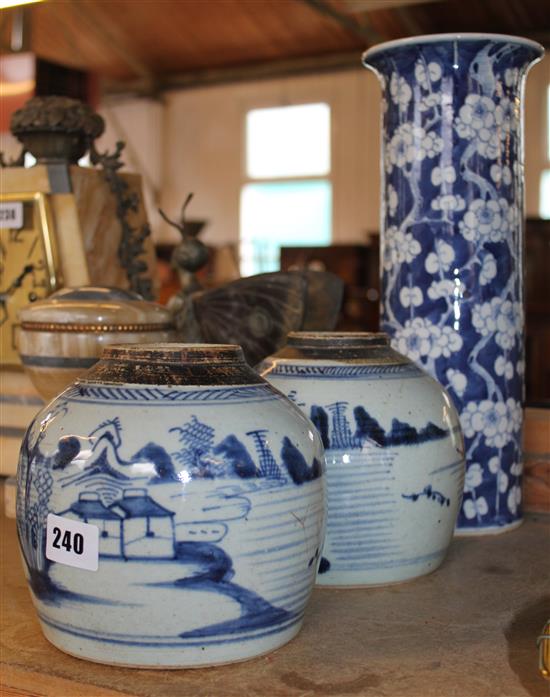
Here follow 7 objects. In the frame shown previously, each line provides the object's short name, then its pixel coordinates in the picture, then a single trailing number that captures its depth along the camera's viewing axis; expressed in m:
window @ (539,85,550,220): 7.48
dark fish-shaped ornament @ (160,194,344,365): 1.56
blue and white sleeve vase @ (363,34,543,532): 1.34
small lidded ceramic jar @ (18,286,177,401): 1.29
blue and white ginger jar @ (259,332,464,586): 1.05
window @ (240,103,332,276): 8.54
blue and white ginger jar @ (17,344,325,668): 0.80
